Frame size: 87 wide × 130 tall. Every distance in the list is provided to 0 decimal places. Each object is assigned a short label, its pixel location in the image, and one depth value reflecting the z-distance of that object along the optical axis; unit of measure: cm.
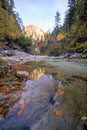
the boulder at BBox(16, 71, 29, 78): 307
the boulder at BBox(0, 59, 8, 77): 310
